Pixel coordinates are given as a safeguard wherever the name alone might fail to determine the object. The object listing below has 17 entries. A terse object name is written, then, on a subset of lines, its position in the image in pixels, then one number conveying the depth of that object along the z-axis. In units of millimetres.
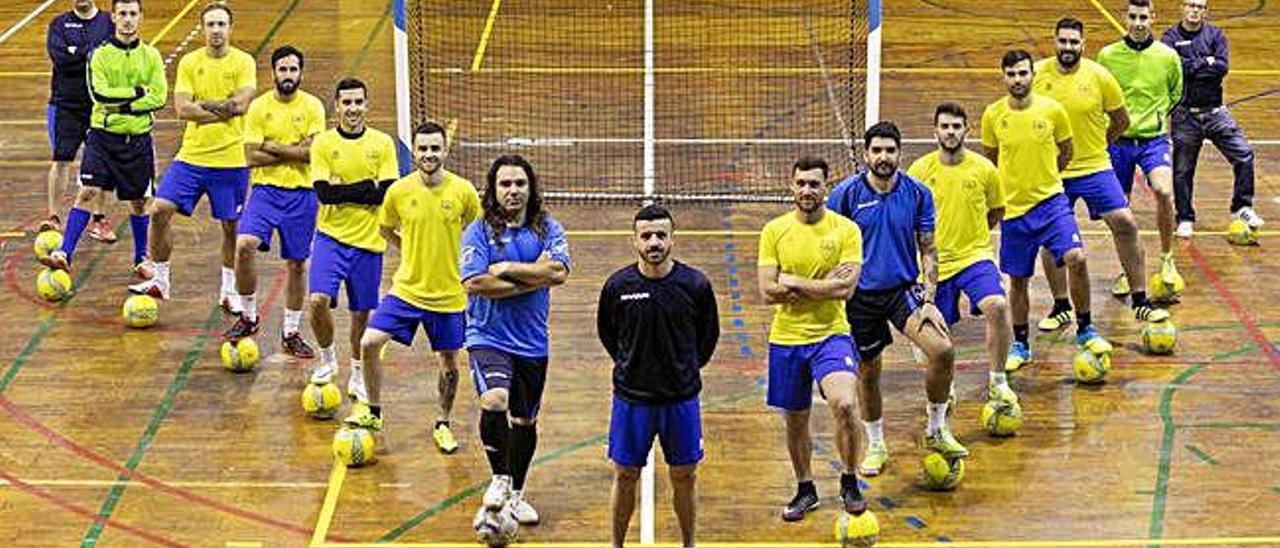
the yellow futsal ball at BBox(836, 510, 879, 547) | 13312
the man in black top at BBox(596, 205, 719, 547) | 12344
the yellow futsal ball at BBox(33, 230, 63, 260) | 18016
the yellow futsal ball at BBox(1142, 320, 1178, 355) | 16312
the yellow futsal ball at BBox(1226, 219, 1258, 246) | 18812
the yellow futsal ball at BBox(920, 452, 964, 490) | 14039
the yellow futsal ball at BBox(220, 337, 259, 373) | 16062
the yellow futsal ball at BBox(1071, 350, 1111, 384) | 15750
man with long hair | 13133
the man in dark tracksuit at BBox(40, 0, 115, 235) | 18297
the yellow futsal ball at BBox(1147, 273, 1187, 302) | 17438
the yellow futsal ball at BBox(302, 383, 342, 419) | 15195
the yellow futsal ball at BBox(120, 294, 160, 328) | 16938
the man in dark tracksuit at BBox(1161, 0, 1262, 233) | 18422
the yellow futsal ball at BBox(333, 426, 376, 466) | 14414
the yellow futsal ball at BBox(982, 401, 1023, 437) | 14836
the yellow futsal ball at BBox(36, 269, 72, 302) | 17516
